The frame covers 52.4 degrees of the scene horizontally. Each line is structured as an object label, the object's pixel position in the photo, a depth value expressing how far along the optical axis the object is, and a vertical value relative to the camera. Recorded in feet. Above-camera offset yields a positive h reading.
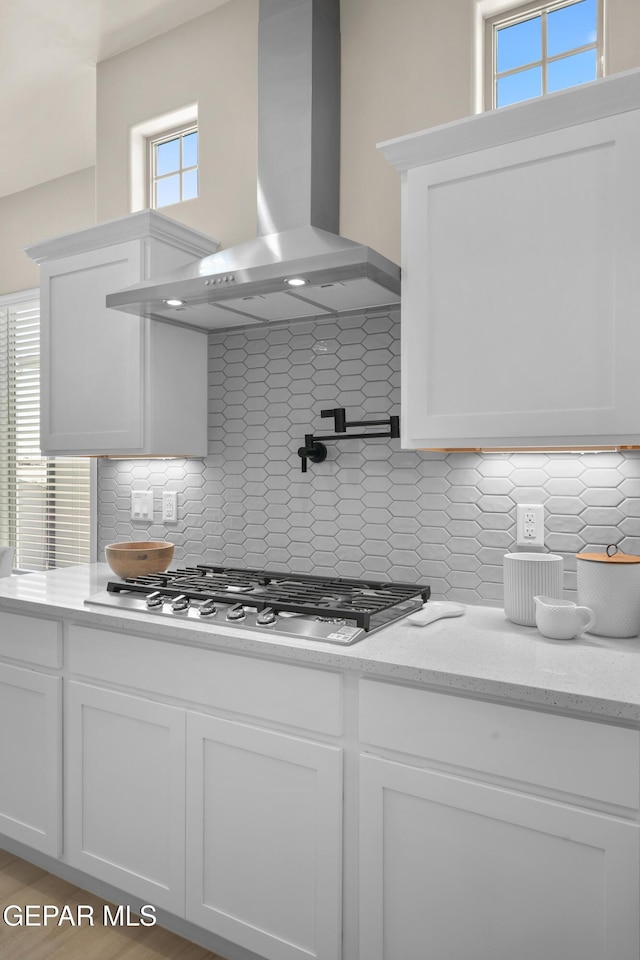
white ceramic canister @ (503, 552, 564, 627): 5.71 -0.94
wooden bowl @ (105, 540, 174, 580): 7.70 -1.01
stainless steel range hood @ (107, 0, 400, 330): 6.63 +3.26
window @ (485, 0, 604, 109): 6.55 +4.43
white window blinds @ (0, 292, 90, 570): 12.44 -0.05
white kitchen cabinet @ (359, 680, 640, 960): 4.03 -2.40
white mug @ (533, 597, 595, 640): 5.19 -1.16
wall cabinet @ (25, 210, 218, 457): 7.86 +1.52
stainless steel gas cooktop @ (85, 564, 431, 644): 5.45 -1.18
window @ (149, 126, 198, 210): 9.26 +4.46
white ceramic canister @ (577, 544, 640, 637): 5.29 -0.98
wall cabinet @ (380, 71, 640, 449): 5.11 +1.70
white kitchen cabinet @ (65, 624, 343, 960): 5.10 -2.73
